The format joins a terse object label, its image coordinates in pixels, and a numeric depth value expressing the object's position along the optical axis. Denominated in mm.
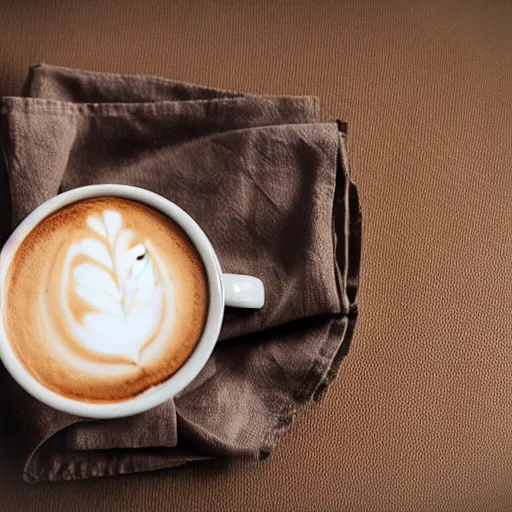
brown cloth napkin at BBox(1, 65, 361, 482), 411
